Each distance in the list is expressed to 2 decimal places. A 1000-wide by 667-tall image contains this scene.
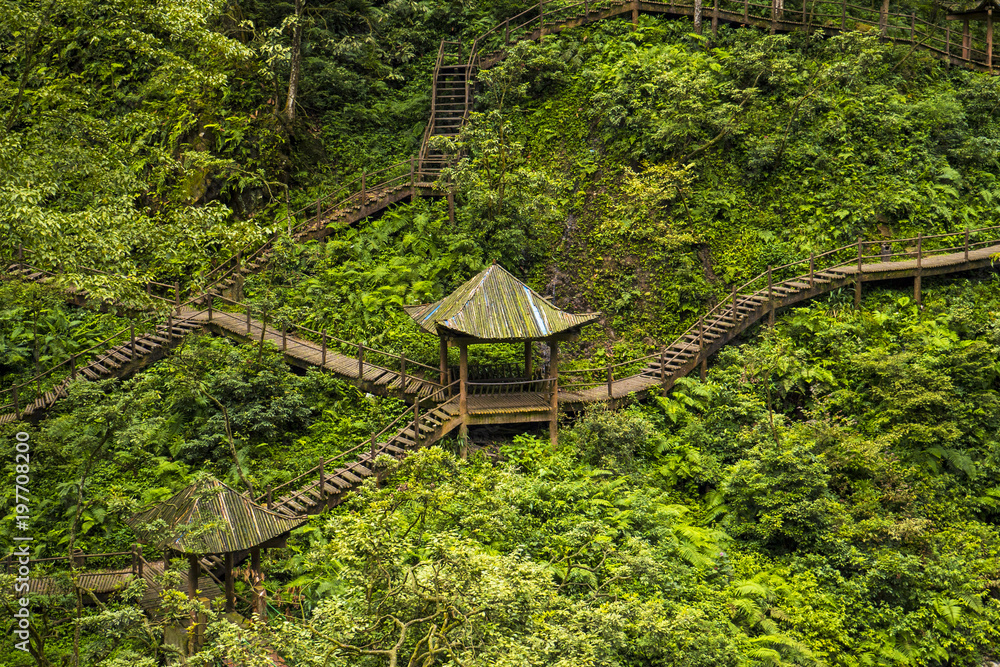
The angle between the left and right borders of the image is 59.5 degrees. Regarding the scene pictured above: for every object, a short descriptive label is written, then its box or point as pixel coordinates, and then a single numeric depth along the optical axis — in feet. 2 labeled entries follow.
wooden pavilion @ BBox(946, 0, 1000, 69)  98.22
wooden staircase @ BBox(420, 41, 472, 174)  98.43
